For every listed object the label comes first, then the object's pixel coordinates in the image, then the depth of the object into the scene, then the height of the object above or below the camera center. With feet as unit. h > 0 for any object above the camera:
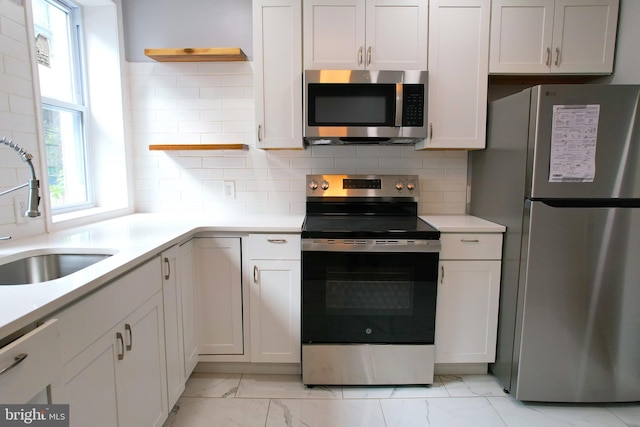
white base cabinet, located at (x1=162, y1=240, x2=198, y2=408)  5.52 -2.46
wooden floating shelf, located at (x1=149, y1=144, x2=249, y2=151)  7.88 +0.48
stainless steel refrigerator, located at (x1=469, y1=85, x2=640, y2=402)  5.67 -1.20
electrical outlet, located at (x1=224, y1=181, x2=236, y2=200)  8.52 -0.46
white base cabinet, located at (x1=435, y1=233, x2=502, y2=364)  6.77 -2.45
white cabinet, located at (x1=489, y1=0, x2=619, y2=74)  6.96 +2.62
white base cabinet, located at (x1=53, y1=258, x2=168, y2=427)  3.34 -2.05
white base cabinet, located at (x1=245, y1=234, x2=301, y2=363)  6.75 -2.41
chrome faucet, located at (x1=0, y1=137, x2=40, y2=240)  3.90 -0.25
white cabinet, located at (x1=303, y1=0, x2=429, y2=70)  7.00 +2.65
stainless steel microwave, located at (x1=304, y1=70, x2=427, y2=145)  6.94 +1.22
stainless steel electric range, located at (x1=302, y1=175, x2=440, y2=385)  6.45 -2.46
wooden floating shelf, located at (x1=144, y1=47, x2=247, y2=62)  7.39 +2.39
